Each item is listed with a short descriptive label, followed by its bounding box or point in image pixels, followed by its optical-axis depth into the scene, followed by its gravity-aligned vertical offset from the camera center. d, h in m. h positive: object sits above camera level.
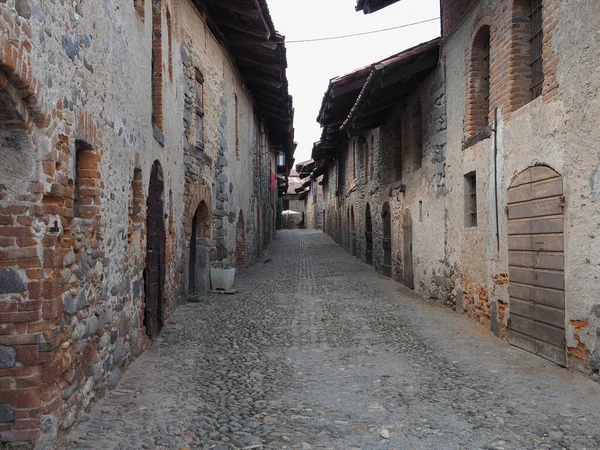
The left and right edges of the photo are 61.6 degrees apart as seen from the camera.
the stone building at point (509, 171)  4.52 +0.68
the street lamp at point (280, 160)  27.92 +3.93
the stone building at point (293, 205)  46.34 +2.33
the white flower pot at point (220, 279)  9.70 -0.95
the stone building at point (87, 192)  2.85 +0.31
